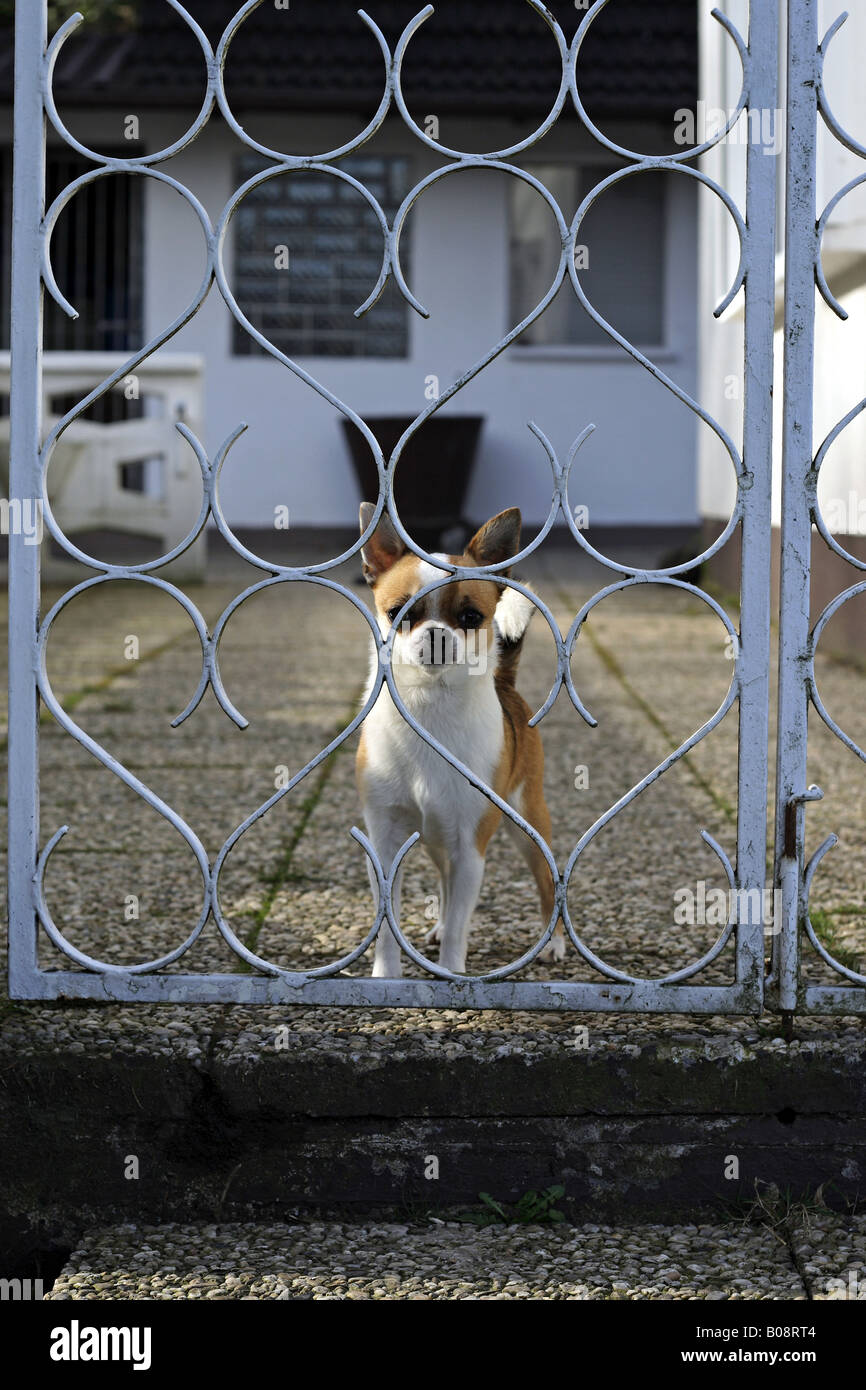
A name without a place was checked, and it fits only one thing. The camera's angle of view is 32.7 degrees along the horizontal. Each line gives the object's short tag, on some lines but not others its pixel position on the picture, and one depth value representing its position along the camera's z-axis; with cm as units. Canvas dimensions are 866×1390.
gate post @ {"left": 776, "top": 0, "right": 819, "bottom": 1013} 209
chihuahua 231
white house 1168
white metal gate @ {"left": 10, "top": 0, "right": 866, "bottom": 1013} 209
